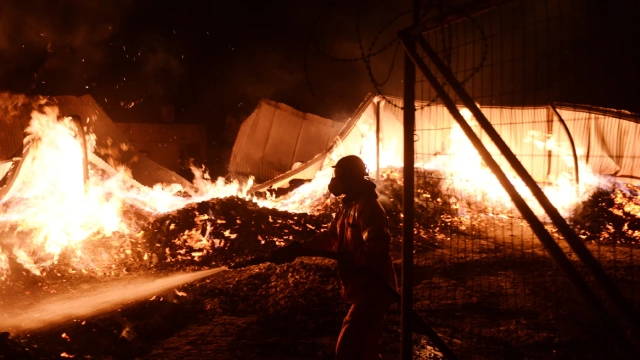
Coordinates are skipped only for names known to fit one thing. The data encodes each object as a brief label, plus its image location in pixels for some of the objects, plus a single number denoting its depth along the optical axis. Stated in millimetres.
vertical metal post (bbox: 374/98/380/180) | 13734
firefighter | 3594
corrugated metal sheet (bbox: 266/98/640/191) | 12156
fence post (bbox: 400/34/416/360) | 3211
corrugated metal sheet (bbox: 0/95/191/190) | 11602
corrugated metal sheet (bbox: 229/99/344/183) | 16656
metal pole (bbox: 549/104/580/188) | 12672
